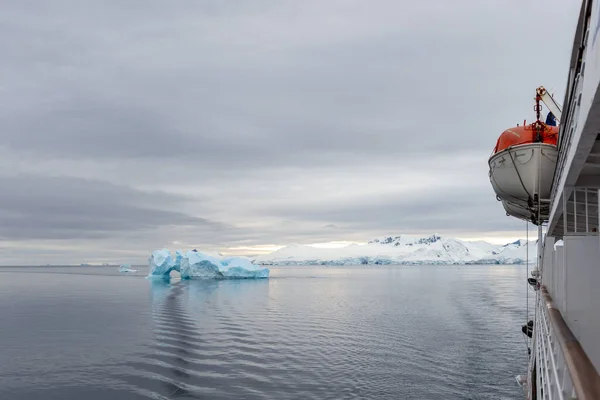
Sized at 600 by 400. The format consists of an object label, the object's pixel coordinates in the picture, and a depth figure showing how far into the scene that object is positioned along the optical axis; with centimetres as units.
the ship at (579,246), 208
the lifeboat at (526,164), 1181
